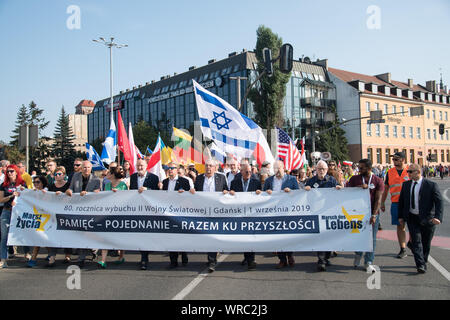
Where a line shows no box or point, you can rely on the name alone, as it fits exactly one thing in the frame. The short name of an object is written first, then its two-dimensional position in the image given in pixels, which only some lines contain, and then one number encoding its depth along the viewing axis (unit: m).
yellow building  52.25
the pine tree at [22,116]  54.90
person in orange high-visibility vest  7.87
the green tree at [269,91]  37.94
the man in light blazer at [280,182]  6.86
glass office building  49.31
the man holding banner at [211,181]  6.95
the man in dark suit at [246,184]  6.81
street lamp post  27.29
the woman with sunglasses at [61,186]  7.28
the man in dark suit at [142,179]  7.33
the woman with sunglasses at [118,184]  7.14
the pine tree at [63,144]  50.16
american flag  12.04
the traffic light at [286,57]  11.39
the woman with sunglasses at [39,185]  7.05
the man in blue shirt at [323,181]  6.86
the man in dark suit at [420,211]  6.12
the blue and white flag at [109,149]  12.84
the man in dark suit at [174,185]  6.71
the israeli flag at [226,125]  7.95
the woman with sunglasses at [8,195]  7.13
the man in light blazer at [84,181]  7.20
